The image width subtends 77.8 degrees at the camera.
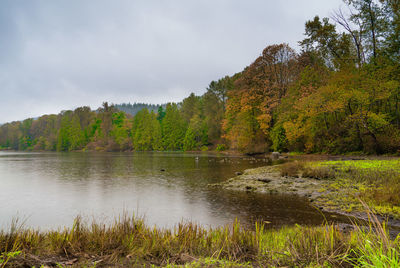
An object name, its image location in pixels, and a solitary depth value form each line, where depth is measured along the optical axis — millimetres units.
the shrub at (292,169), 16969
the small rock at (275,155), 34616
